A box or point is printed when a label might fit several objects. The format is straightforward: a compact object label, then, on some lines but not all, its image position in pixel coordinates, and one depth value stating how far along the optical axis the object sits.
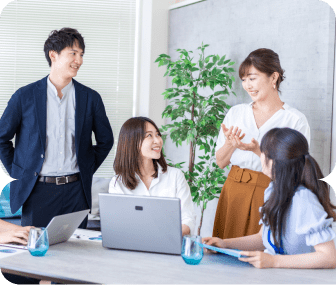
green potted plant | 3.80
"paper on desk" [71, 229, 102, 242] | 2.27
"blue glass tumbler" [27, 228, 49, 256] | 1.88
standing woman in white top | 2.75
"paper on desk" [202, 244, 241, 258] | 1.79
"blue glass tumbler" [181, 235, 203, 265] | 1.78
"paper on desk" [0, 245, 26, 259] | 1.89
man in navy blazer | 2.87
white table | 1.61
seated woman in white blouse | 2.49
